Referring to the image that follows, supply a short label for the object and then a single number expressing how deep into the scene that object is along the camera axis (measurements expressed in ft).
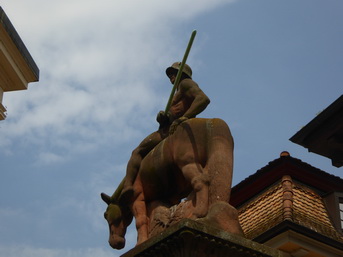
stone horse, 44.93
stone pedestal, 41.06
